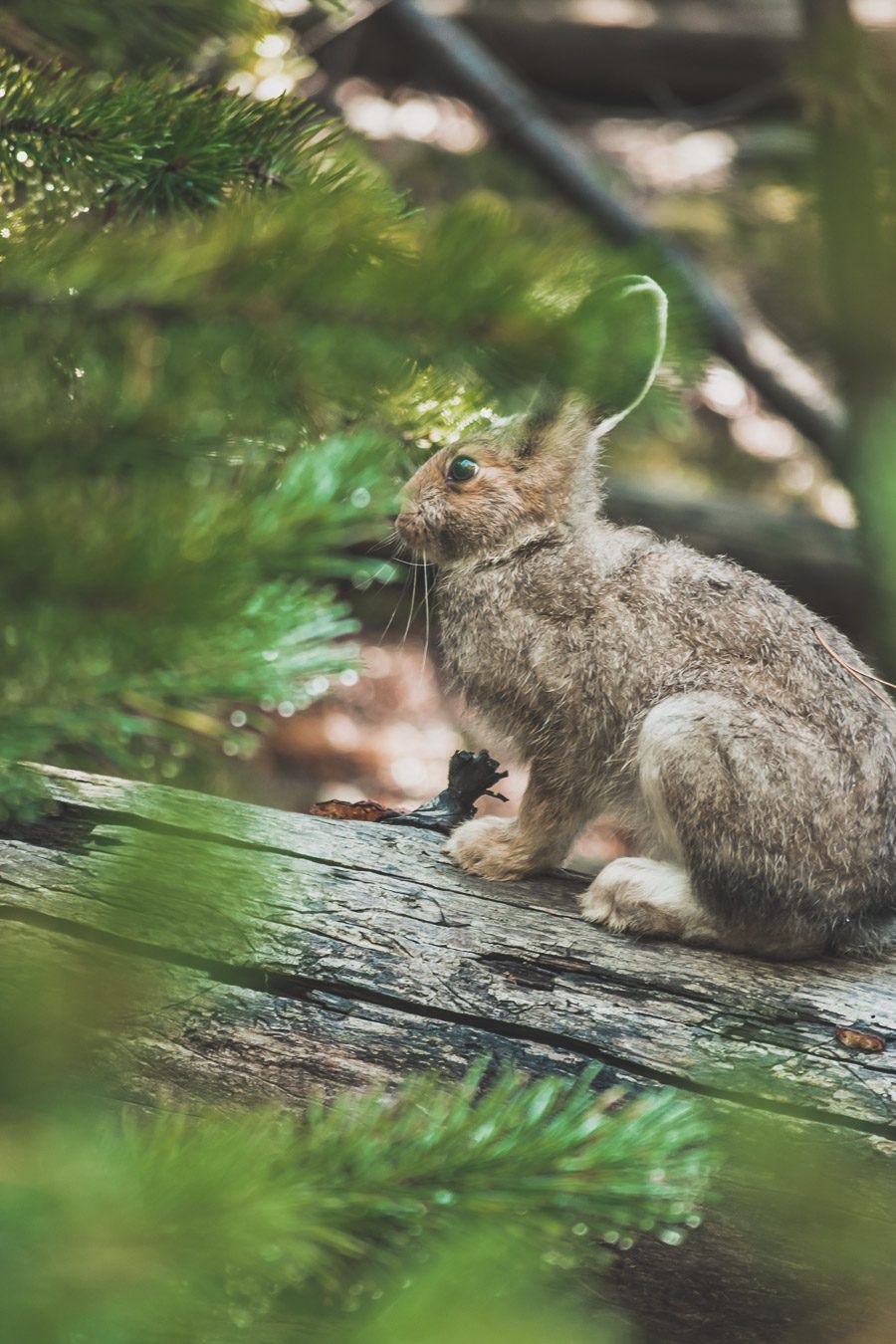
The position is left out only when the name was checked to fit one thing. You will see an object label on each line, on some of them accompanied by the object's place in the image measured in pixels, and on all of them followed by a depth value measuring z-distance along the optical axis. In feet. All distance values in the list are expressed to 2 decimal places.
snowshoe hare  22.89
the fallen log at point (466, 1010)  19.01
